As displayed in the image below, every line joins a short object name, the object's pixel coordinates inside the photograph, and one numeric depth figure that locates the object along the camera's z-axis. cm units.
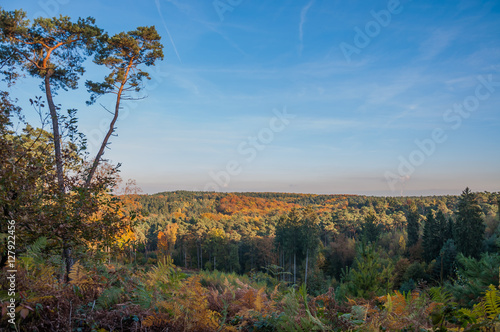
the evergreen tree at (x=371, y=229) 4800
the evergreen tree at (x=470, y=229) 2887
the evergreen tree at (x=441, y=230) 3578
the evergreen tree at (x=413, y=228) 4366
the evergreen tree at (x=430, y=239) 3597
